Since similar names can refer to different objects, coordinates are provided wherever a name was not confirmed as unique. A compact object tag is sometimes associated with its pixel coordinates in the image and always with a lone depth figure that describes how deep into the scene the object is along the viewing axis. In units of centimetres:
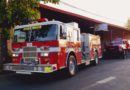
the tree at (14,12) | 661
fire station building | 1026
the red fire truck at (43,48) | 545
